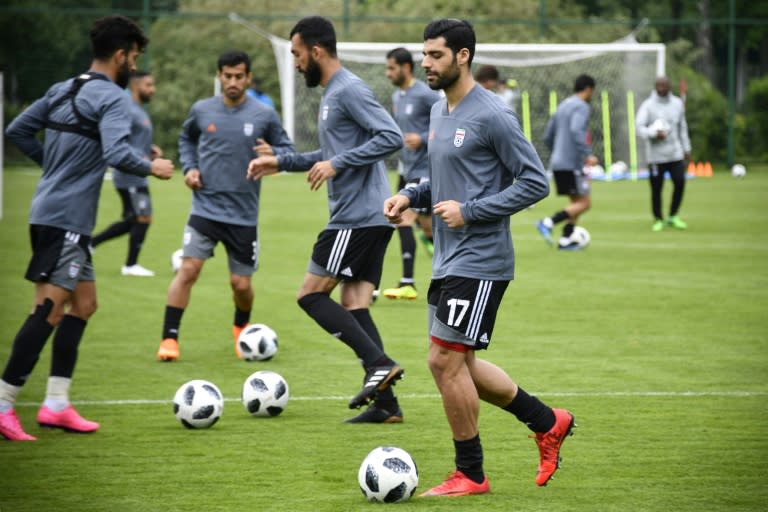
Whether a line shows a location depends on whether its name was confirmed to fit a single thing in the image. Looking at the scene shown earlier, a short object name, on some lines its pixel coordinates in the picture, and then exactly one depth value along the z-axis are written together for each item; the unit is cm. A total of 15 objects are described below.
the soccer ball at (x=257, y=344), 1978
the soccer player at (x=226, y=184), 1998
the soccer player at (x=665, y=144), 4184
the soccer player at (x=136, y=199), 2994
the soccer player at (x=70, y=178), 1439
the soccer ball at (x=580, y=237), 3675
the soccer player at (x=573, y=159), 3684
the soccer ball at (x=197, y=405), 1501
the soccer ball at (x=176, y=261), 2917
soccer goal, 7037
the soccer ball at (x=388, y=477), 1181
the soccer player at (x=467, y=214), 1184
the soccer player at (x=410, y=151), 2706
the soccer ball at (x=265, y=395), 1570
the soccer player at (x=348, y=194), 1554
